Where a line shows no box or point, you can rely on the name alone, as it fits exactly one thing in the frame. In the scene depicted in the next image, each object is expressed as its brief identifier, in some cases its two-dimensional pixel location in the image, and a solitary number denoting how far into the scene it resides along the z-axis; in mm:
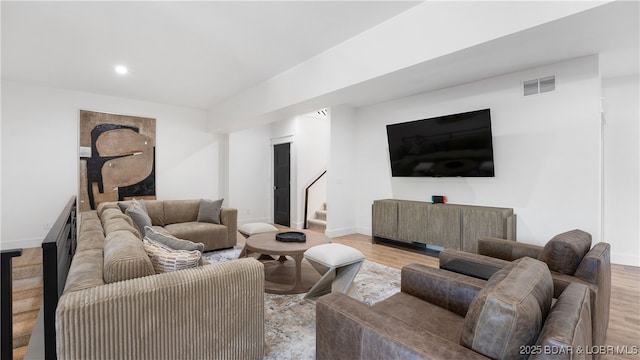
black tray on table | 3156
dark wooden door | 6777
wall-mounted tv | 3893
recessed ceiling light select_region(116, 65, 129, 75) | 3904
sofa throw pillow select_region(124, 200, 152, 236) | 3369
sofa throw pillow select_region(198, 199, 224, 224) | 4621
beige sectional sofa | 1233
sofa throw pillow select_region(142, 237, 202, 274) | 1687
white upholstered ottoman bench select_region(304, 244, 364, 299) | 2488
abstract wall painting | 5008
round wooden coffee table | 2855
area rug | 1936
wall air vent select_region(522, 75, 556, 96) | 3433
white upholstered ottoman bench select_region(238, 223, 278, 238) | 3713
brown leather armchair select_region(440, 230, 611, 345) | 1713
